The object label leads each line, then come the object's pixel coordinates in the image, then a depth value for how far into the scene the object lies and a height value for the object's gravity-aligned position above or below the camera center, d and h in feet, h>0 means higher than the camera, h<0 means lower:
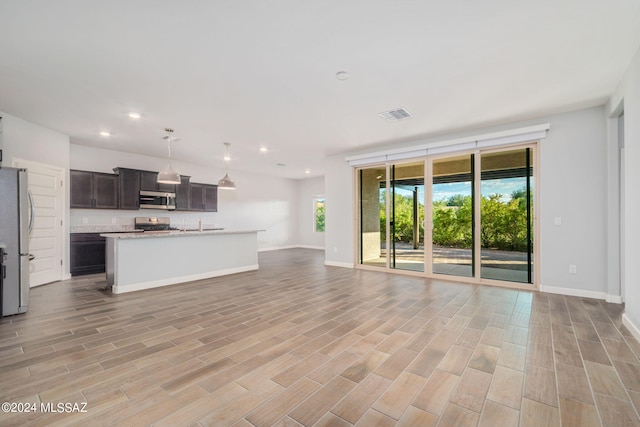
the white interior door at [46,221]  15.65 -0.37
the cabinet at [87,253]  18.61 -2.63
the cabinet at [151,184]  21.97 +2.50
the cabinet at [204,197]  25.31 +1.66
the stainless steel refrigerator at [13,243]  11.00 -1.13
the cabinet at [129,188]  20.94 +2.08
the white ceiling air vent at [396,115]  13.75 +5.11
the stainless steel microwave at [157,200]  21.94 +1.21
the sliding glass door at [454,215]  15.49 +0.00
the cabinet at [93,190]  19.04 +1.77
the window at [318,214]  35.65 +0.13
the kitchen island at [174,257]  14.53 -2.54
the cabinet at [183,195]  24.08 +1.76
